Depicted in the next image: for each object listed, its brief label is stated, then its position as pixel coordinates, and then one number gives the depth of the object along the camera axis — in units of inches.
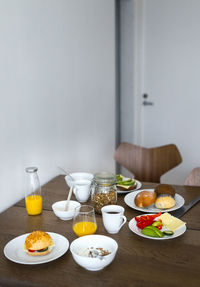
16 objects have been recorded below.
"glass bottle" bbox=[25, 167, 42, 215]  50.7
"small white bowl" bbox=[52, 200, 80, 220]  48.4
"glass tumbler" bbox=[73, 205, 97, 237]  42.6
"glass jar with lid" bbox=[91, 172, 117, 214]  51.2
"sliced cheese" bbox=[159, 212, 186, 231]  44.2
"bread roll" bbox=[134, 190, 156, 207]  51.8
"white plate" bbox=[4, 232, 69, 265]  37.7
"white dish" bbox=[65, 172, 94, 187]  65.1
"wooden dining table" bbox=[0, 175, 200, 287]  34.1
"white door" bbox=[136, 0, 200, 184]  115.4
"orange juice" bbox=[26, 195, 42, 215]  50.6
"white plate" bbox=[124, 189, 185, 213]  51.4
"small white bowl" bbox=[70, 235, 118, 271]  34.4
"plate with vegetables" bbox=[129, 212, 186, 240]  42.6
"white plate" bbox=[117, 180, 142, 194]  59.4
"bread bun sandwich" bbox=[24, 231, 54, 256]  38.9
